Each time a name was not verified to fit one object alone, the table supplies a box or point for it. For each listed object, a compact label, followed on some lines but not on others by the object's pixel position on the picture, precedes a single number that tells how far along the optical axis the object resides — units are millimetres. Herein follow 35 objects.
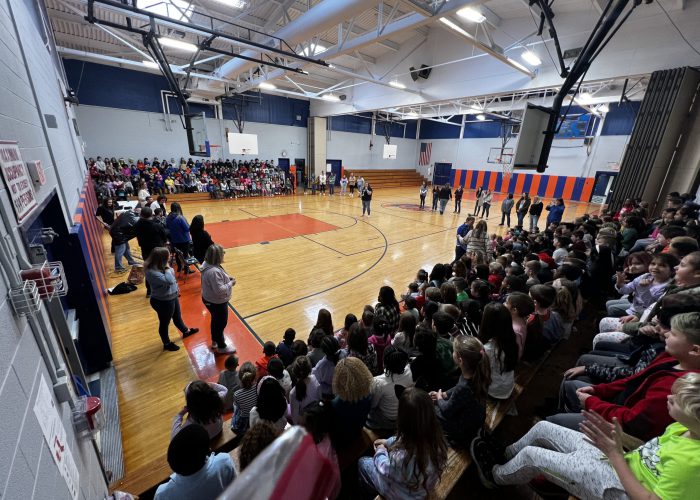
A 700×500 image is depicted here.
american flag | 27078
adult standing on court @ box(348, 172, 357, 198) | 18594
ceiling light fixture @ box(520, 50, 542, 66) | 8370
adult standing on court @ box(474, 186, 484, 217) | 12473
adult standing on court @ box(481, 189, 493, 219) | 12242
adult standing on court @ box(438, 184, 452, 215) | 13055
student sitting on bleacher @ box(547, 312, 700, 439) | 1595
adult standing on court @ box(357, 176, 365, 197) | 17703
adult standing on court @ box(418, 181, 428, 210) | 14920
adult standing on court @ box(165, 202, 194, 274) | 5730
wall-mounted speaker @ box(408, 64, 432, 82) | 12098
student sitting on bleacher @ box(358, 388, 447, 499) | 1544
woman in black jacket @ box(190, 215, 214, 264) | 5129
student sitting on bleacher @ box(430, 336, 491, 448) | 1946
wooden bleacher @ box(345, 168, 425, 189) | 24016
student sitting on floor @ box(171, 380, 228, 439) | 1994
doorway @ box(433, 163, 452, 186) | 26016
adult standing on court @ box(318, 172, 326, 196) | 19297
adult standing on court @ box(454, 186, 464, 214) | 13508
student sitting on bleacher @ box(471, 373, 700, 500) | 1207
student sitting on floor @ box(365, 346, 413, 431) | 2262
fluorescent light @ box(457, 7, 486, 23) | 6215
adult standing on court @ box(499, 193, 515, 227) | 10930
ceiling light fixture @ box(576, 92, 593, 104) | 12617
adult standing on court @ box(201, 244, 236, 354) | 3490
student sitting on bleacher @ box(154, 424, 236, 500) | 1442
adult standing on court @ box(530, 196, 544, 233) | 9781
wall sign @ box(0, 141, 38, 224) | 1629
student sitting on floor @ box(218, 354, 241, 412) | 2832
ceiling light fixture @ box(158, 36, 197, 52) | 7196
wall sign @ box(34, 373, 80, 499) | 1321
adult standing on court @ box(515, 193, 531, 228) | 10320
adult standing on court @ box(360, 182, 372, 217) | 12180
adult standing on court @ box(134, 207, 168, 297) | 4915
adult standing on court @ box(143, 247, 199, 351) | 3428
